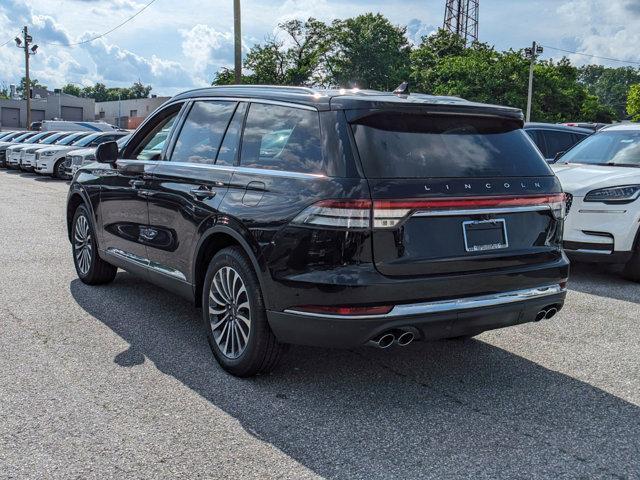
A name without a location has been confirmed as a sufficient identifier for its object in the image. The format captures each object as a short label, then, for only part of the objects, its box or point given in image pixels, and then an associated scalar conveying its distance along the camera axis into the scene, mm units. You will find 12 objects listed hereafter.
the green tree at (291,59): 63000
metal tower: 69000
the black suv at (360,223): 3645
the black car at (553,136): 11406
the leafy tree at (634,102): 71188
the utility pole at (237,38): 22203
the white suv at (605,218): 7312
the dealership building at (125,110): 92688
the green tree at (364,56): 63875
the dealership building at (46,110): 95250
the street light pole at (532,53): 43062
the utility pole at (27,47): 55188
